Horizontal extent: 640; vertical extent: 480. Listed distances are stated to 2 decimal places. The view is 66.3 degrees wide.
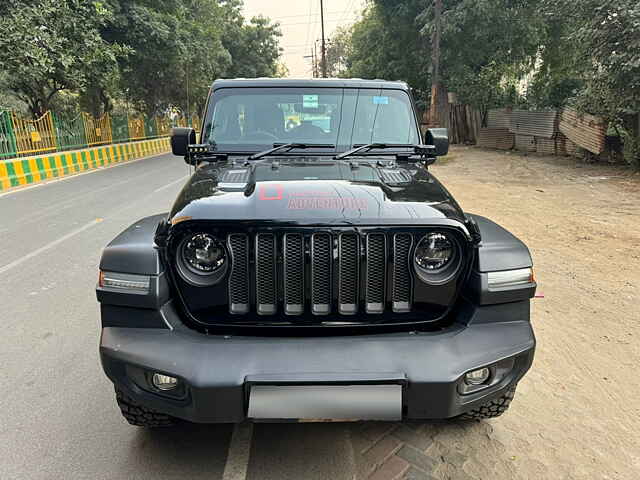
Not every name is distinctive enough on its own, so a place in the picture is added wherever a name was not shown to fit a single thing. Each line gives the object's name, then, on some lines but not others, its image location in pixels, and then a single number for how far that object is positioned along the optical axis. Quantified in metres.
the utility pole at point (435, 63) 18.08
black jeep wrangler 2.00
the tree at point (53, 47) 12.64
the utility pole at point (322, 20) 45.83
